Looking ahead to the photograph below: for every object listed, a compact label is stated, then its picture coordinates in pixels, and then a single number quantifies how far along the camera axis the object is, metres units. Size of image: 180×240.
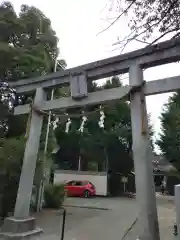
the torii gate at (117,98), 3.33
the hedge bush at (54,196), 8.86
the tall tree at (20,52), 6.09
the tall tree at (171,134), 14.53
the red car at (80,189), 12.83
